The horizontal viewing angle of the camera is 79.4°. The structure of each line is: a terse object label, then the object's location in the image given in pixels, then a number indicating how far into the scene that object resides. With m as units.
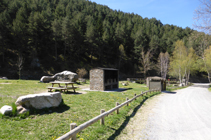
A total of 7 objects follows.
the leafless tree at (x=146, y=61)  39.35
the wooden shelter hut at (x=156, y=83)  22.03
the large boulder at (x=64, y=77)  23.70
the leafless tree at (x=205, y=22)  9.75
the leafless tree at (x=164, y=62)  43.14
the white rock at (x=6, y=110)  5.68
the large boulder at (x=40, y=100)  6.40
